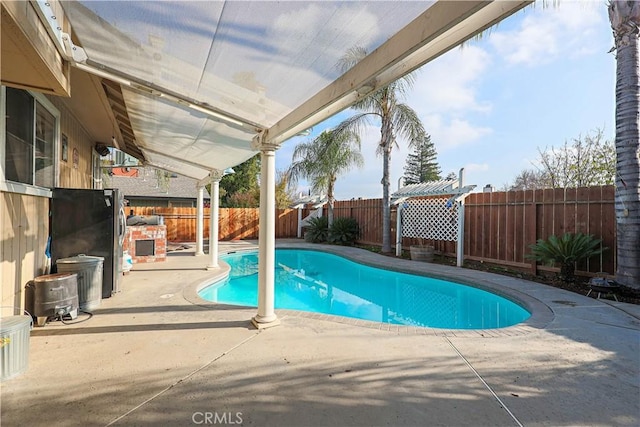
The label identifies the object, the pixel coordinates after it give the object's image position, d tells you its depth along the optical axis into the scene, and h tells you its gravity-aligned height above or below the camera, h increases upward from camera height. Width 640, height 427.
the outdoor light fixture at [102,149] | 8.64 +1.87
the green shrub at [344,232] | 14.35 -0.58
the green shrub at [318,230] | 15.26 -0.54
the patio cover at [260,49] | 1.77 +1.19
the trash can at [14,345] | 2.49 -1.04
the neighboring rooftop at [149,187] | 20.72 +2.08
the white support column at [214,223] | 7.79 -0.13
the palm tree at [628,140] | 5.33 +1.39
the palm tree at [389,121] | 11.04 +3.42
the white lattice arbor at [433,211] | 9.30 +0.28
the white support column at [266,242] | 4.02 -0.30
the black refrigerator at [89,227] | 4.79 -0.16
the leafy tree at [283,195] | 19.59 +1.47
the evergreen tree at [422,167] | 37.96 +6.42
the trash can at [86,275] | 4.42 -0.82
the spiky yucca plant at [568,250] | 6.13 -0.57
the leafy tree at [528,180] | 16.35 +2.58
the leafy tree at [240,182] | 22.83 +2.65
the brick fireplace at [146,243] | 8.37 -0.67
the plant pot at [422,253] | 9.73 -1.01
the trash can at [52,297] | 3.75 -0.95
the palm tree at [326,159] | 13.29 +2.68
